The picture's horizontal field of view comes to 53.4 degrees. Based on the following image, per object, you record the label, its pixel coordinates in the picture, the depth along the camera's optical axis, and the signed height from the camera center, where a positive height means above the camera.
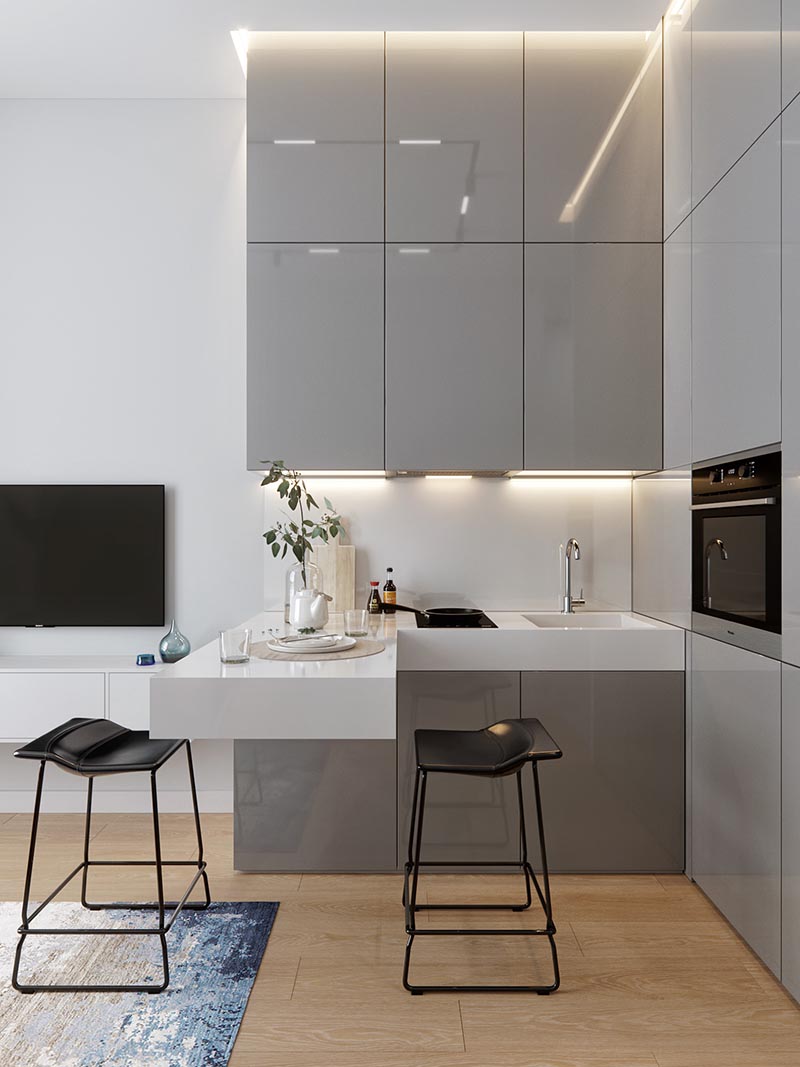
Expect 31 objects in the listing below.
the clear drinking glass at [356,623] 2.59 -0.28
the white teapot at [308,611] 2.50 -0.23
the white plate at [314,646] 2.27 -0.31
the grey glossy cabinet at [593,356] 3.12 +0.72
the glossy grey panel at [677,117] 2.85 +1.57
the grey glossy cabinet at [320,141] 3.11 +1.56
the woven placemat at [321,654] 2.21 -0.33
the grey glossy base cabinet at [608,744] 2.91 -0.75
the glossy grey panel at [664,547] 2.88 -0.03
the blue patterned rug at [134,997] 1.95 -1.25
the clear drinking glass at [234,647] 2.08 -0.29
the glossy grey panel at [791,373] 2.06 +0.44
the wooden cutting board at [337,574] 3.38 -0.15
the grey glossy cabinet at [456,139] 3.12 +1.57
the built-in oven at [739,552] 2.23 -0.04
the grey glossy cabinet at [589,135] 3.12 +1.58
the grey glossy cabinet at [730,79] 2.20 +1.39
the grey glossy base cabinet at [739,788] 2.23 -0.77
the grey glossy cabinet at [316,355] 3.13 +0.72
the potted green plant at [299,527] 3.09 +0.04
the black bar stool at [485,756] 2.12 -0.60
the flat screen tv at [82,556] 3.55 -0.09
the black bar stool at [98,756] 2.19 -0.62
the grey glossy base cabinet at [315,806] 2.94 -1.00
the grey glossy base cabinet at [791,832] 2.08 -0.77
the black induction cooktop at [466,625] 3.03 -0.33
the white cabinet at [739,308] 2.20 +0.71
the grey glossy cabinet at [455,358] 3.13 +0.71
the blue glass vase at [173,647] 3.43 -0.48
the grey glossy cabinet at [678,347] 2.86 +0.72
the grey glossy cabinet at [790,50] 2.04 +1.28
